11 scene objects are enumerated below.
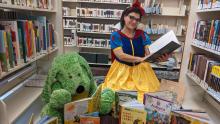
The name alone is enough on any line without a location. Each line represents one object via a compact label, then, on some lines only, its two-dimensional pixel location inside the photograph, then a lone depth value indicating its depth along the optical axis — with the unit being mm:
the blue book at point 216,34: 1820
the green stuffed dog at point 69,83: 1145
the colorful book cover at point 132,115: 997
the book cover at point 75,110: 1023
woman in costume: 1747
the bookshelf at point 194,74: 2246
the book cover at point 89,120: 1028
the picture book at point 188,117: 919
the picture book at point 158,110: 1060
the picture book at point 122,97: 1139
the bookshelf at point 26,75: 1537
